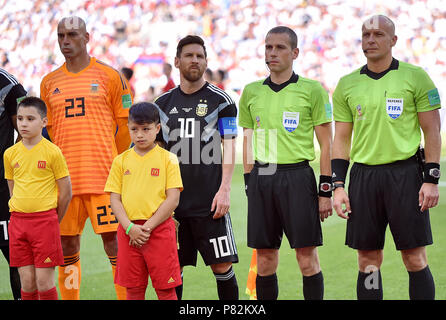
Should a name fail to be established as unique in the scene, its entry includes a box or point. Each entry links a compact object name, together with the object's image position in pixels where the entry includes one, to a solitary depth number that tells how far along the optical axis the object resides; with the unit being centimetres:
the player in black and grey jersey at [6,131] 733
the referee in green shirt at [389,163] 636
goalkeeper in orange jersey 714
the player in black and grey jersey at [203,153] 681
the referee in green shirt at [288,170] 676
